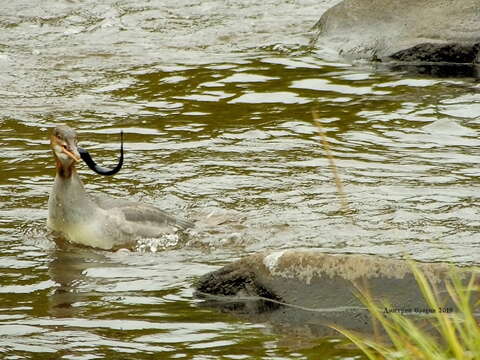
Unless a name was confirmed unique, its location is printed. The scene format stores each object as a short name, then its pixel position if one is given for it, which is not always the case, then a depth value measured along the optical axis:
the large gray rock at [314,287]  14.55
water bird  19.77
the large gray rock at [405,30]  30.16
